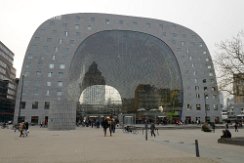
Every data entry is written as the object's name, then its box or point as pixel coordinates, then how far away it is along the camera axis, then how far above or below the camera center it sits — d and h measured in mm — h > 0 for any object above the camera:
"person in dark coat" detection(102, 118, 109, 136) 27625 -573
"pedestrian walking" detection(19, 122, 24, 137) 27016 -1249
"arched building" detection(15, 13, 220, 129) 82750 +21846
